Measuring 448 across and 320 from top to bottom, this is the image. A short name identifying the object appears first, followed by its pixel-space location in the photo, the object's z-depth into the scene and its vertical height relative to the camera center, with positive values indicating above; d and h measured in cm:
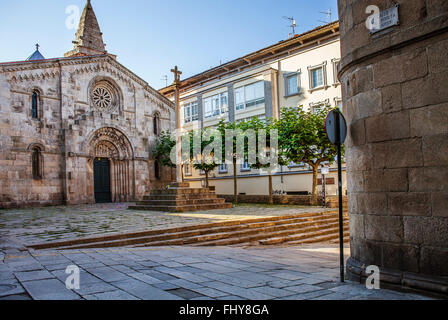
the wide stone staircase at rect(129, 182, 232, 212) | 1945 -119
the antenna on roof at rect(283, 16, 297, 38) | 3222 +1254
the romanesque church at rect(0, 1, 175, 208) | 2384 +353
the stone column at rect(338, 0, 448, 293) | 481 +36
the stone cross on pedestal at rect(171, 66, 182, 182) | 2072 +497
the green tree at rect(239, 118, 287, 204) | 2278 +171
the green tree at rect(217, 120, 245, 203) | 2406 +252
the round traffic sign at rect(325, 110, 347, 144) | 579 +69
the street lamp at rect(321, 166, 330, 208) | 1940 -70
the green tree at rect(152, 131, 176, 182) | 3112 +235
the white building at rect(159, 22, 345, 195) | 2658 +693
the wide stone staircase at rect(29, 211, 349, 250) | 956 -173
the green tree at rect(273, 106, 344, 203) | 2034 +189
